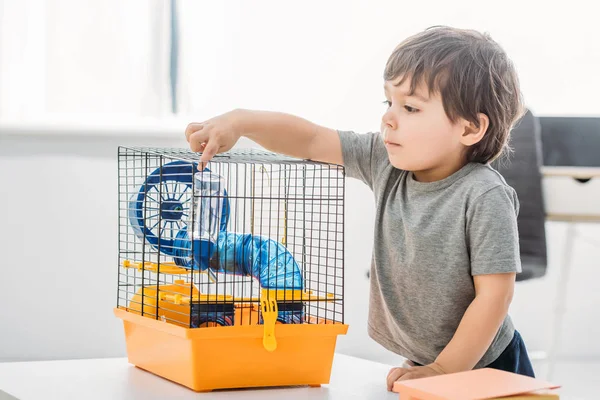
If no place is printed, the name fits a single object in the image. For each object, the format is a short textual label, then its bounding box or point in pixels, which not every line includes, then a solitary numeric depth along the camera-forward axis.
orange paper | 1.80
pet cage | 2.07
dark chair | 3.48
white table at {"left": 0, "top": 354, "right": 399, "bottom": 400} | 2.06
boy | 2.16
